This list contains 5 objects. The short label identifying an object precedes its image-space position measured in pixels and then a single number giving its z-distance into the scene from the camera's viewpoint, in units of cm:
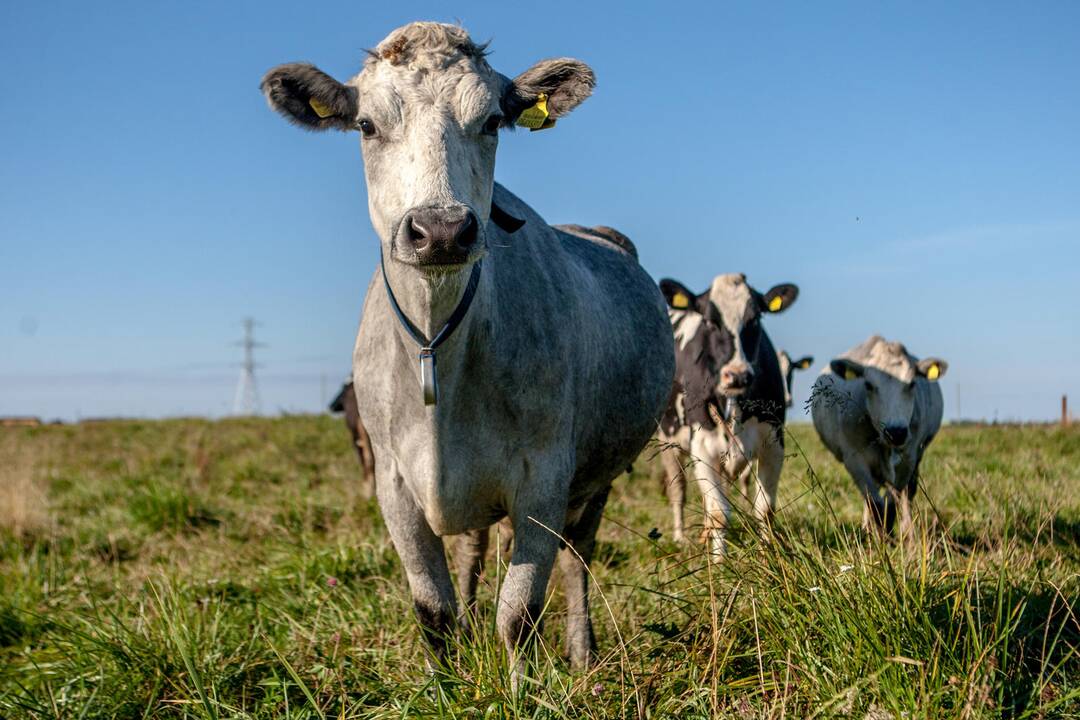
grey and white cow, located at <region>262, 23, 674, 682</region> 349
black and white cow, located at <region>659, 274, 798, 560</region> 807
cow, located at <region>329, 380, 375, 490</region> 1117
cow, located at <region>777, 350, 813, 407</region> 1069
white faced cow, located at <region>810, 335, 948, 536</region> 816
